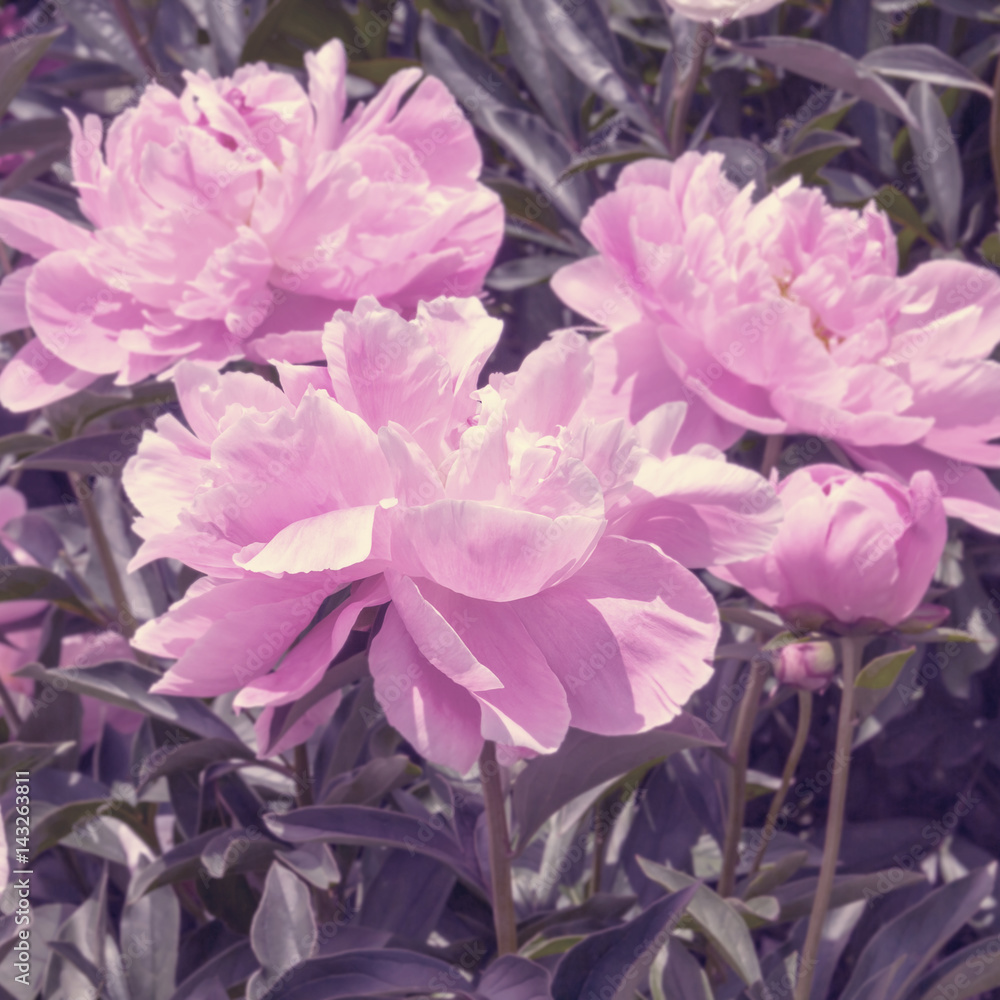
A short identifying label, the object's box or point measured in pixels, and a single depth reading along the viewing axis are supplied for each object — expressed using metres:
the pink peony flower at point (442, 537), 0.70
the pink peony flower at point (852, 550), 0.76
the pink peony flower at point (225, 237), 0.81
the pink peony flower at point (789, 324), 0.80
